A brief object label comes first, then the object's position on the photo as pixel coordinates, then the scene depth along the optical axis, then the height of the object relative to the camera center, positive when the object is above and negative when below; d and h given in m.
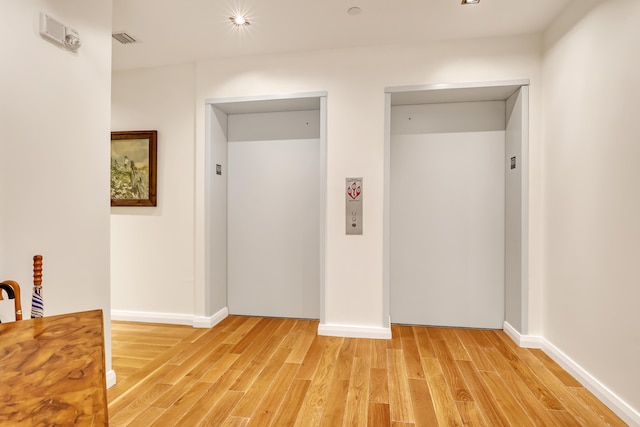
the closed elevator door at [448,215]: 3.52 -0.04
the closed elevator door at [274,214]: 3.84 -0.04
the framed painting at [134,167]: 3.79 +0.46
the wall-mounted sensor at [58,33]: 1.92 +1.00
